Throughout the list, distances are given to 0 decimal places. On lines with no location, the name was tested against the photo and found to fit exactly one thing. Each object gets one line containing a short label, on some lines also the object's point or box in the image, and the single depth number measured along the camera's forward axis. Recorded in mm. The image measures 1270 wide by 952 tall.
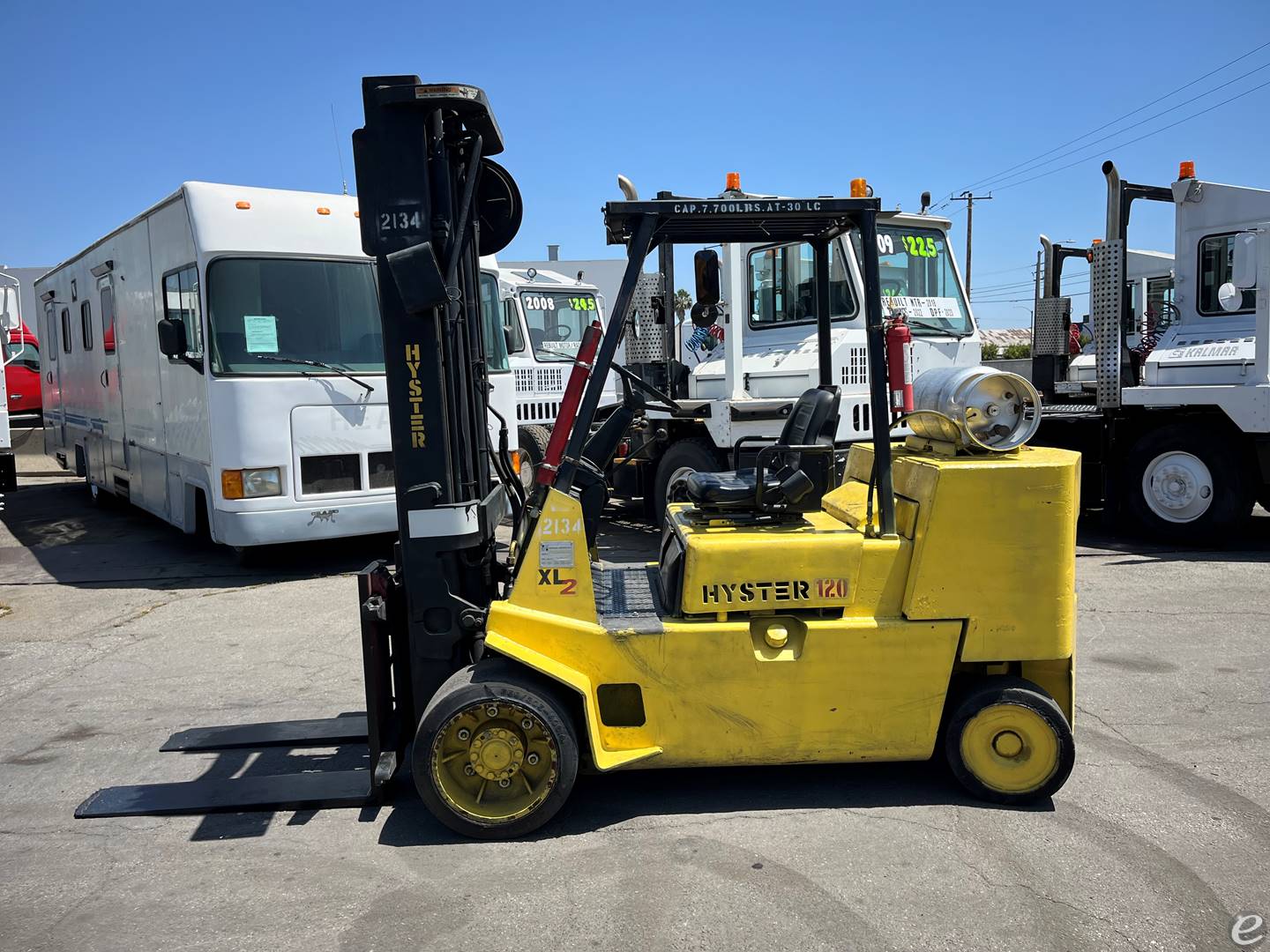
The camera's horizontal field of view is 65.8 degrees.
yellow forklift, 3717
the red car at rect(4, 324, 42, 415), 21000
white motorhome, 7938
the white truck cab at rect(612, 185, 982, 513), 8750
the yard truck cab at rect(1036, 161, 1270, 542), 9117
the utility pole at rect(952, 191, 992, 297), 40806
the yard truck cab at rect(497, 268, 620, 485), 12086
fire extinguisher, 4062
